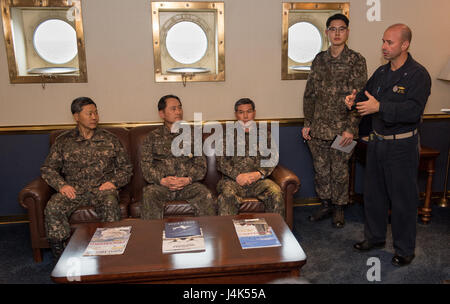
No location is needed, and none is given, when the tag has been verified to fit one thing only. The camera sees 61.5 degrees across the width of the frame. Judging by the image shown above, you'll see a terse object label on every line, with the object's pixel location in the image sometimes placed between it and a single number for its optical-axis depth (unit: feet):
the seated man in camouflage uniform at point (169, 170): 9.23
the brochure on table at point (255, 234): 6.67
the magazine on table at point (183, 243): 6.47
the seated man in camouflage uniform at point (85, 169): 8.79
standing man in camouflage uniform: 10.18
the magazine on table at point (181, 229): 7.05
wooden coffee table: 5.79
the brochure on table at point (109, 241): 6.44
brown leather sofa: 8.68
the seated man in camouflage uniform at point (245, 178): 9.18
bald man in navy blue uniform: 7.77
